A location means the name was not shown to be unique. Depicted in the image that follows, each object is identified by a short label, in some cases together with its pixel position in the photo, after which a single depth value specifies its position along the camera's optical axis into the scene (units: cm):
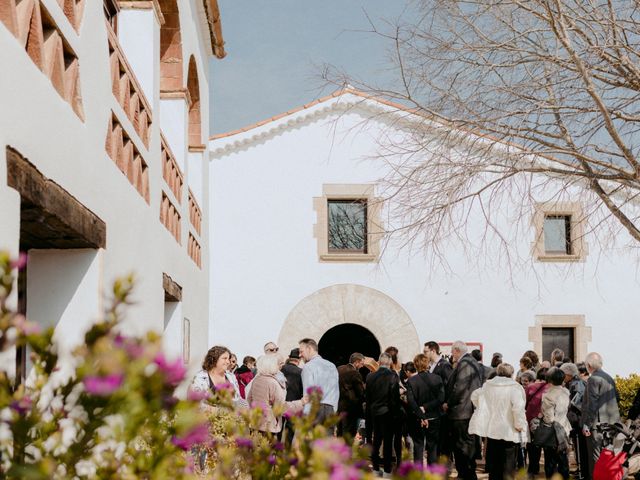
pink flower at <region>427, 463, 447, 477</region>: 218
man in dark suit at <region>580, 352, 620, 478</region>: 1037
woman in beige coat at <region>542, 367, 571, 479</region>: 1013
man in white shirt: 1031
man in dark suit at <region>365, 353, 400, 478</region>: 1180
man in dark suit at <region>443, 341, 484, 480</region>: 1061
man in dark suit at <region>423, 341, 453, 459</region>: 1175
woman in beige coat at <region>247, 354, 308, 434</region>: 867
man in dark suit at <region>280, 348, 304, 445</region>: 1147
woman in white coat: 979
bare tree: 819
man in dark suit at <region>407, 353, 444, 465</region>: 1114
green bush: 1574
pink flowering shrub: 179
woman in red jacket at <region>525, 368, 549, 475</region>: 1071
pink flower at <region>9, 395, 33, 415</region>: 200
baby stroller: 852
